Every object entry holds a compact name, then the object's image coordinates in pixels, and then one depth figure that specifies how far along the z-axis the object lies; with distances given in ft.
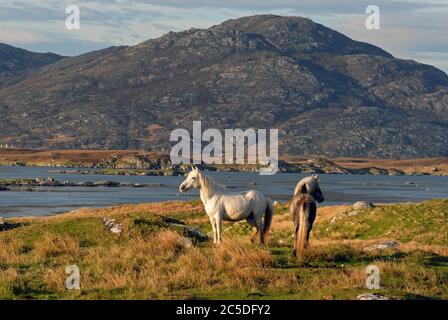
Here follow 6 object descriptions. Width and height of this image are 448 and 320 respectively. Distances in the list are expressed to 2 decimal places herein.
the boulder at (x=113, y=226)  90.81
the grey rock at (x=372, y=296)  53.28
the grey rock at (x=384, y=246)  84.17
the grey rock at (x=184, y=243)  79.25
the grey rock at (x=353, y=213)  146.92
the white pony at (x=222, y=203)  79.36
